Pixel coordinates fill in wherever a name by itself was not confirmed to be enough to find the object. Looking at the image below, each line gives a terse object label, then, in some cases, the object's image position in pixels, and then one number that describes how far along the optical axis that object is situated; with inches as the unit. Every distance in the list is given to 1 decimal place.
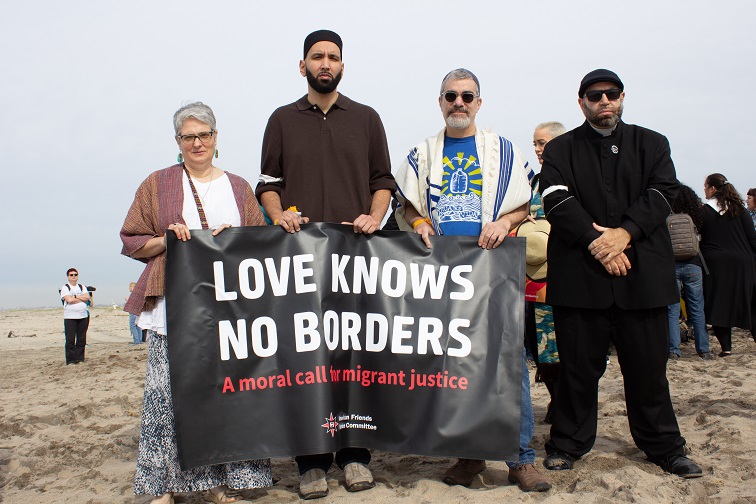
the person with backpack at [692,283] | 324.1
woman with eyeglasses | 132.3
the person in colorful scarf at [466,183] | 141.2
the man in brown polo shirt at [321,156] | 145.9
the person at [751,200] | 394.9
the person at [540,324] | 170.7
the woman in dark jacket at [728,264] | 326.6
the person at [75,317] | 463.5
